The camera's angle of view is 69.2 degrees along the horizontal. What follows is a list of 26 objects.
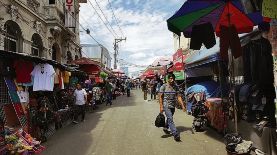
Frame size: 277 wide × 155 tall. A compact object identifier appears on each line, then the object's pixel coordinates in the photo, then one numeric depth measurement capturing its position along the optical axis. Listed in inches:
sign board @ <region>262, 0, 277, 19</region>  131.4
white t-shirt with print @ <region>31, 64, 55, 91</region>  262.7
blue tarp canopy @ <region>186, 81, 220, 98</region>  304.8
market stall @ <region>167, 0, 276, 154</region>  175.2
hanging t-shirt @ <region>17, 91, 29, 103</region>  233.7
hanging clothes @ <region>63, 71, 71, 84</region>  352.8
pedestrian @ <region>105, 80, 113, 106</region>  584.5
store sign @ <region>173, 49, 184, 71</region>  419.6
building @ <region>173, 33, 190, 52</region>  879.0
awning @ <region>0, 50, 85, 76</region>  213.3
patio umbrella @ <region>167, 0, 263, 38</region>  174.9
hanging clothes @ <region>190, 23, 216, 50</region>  202.7
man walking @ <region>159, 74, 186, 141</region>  239.9
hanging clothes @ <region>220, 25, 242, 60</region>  190.6
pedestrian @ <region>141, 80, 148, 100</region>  709.9
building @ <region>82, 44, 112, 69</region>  1532.6
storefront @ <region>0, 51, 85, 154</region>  209.3
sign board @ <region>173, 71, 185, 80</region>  448.5
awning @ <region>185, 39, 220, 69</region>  274.3
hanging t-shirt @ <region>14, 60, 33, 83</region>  237.0
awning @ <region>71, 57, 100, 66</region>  524.2
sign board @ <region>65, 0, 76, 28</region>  581.8
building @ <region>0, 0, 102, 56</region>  364.2
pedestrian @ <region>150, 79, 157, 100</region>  706.6
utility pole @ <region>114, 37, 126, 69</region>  1448.0
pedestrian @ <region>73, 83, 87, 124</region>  361.4
